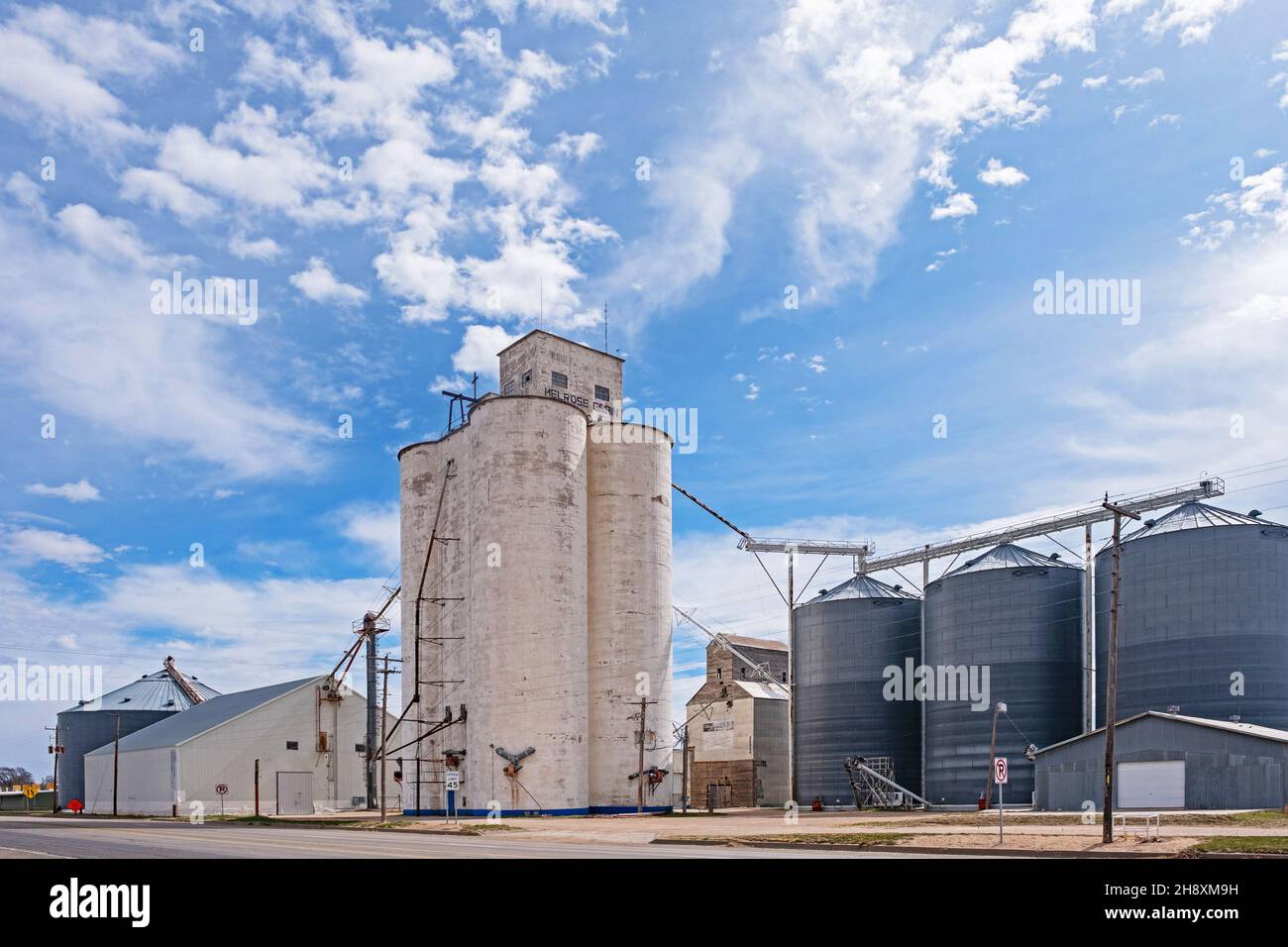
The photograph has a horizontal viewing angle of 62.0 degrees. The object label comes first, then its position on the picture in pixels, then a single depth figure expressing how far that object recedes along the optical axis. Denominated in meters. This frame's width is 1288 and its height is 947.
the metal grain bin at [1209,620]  49.66
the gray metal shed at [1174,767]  41.19
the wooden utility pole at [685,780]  64.71
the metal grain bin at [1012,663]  56.84
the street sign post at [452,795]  43.59
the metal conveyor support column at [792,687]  69.94
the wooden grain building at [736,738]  76.44
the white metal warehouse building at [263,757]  76.25
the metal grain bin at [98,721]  100.06
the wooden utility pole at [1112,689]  27.95
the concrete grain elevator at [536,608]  57.75
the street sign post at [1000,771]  27.71
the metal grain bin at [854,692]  66.81
